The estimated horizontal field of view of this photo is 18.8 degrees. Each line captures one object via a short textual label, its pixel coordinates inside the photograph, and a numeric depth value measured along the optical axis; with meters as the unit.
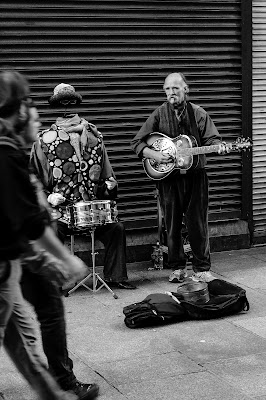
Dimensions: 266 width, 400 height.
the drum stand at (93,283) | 6.87
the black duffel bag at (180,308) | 5.94
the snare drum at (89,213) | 6.62
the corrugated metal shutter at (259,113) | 8.56
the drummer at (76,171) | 6.81
